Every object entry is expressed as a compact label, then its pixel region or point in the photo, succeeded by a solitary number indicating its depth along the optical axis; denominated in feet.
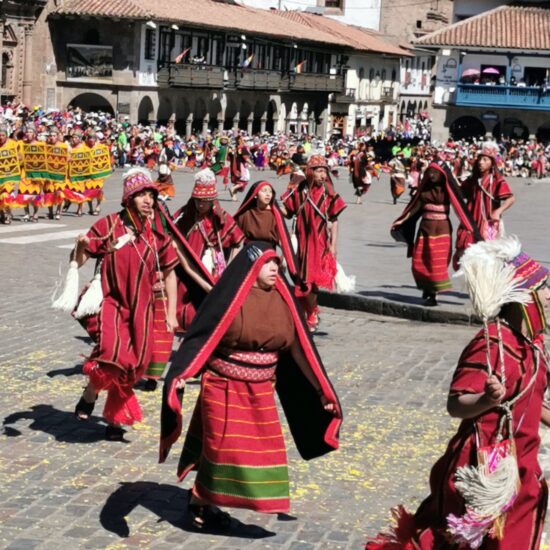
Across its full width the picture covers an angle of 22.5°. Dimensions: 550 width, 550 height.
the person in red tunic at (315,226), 41.34
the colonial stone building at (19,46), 165.07
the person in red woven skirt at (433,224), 45.34
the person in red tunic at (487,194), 47.26
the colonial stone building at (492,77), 218.38
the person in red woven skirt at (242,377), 20.98
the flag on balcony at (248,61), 212.84
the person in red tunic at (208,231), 34.68
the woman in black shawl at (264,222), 37.27
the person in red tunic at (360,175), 108.17
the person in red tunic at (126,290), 26.94
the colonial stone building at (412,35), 311.27
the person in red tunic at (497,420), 15.87
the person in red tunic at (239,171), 100.42
